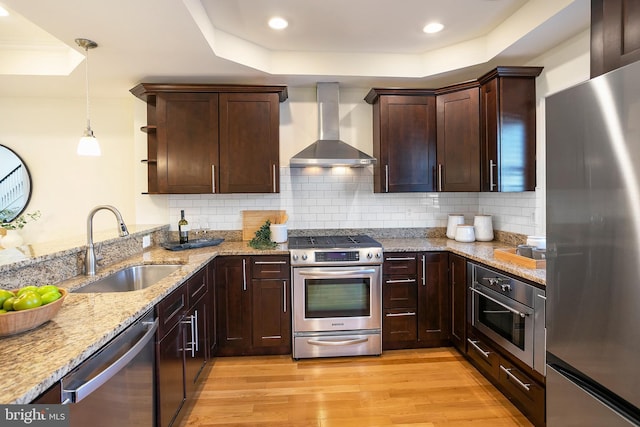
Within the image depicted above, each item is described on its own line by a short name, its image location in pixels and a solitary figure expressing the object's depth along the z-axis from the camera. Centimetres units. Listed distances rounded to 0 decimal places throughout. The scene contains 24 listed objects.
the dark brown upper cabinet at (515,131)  291
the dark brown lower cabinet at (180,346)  178
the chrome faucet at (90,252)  210
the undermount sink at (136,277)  222
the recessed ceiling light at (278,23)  261
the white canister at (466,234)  338
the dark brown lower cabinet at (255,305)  301
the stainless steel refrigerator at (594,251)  113
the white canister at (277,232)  339
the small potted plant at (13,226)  332
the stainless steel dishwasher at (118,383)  110
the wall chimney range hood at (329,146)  317
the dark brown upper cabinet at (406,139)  337
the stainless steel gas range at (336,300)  298
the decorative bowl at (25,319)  118
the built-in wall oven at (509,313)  204
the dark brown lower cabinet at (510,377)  203
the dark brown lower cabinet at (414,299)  310
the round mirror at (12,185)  364
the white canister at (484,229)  340
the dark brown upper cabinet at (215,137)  320
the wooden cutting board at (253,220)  363
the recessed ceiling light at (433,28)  274
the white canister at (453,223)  354
